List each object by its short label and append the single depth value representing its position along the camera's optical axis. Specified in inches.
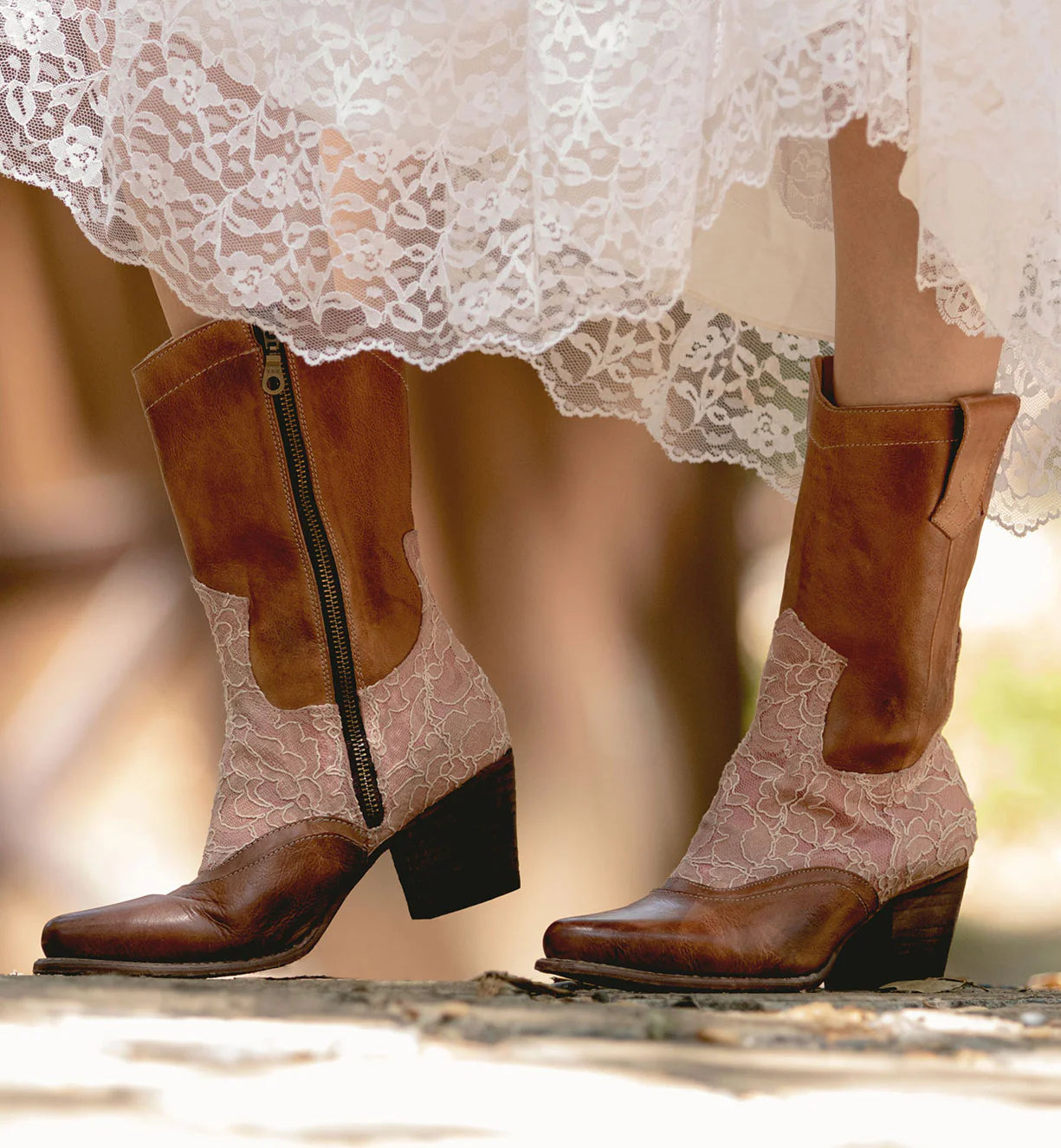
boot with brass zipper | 124.5
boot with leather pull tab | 123.5
